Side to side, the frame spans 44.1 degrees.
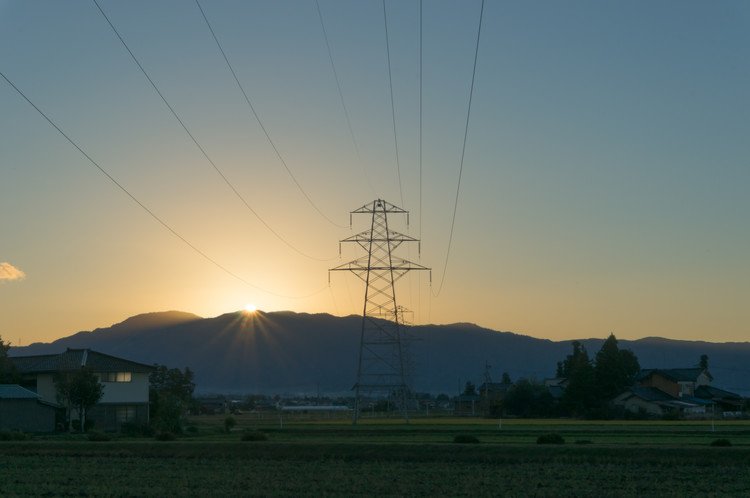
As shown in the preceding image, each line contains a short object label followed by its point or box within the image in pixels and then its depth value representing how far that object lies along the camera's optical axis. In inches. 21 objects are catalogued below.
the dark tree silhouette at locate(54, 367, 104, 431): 2672.2
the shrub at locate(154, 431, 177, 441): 2112.0
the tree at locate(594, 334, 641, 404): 4335.6
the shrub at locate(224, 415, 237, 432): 2674.0
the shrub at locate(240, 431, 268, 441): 1973.1
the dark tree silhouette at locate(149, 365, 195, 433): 2539.4
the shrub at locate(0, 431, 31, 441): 2006.6
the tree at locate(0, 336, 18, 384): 2938.0
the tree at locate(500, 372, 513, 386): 6359.7
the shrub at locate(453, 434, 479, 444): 1771.0
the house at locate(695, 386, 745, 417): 4443.9
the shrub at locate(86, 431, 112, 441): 2049.7
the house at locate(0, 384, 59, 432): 2517.2
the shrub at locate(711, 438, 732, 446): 1717.5
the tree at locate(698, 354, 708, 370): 5559.1
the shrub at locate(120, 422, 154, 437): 2522.1
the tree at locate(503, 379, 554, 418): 4264.3
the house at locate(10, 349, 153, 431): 2871.6
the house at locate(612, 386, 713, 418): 3878.0
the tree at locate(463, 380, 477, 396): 6621.6
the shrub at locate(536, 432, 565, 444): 1796.3
